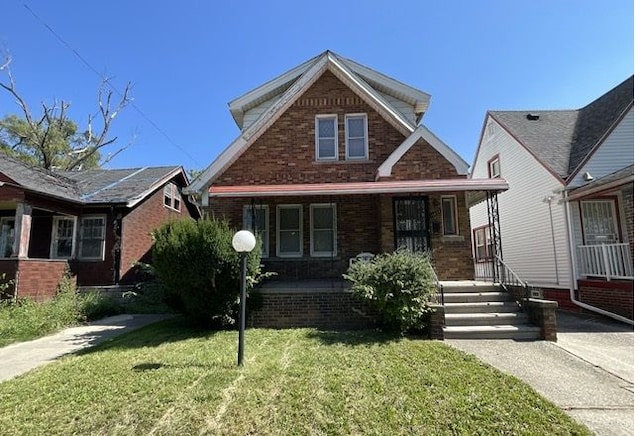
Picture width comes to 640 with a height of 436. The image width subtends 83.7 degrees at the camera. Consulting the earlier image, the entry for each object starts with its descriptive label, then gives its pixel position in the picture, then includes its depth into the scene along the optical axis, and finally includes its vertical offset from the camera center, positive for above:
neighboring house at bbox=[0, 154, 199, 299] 11.64 +1.77
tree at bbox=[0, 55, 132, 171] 27.48 +10.62
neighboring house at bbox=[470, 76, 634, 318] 10.20 +2.01
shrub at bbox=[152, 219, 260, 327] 7.73 +0.01
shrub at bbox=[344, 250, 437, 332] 7.15 -0.49
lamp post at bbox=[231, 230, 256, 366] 5.66 +0.31
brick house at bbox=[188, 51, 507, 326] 10.39 +2.78
